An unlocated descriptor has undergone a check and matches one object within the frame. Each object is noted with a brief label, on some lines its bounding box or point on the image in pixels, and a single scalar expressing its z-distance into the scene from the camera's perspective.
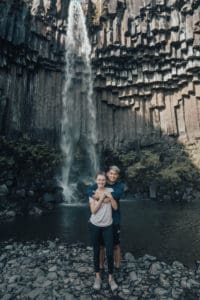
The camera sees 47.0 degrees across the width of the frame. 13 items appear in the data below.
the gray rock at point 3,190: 14.94
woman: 4.61
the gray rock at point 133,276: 5.13
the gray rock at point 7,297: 4.40
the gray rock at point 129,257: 6.38
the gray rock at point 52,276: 5.27
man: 4.78
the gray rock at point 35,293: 4.48
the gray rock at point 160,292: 4.56
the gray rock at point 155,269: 5.52
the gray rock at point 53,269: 5.71
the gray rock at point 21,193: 15.68
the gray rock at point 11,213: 13.22
